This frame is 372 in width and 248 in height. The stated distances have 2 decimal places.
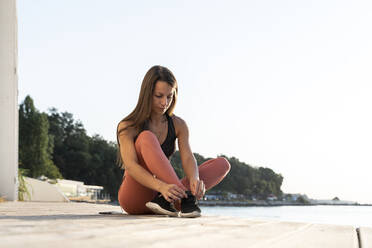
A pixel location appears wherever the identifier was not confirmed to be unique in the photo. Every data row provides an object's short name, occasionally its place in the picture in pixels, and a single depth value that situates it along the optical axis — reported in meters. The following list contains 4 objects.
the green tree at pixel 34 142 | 30.27
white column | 5.61
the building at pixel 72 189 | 19.74
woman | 2.15
